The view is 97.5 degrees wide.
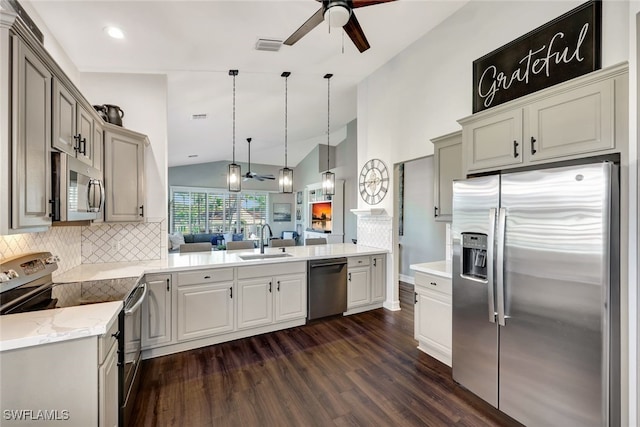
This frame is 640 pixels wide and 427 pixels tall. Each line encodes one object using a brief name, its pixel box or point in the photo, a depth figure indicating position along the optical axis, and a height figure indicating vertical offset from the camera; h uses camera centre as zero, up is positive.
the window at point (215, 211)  8.94 +0.07
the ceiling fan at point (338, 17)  1.77 +1.40
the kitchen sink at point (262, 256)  3.48 -0.55
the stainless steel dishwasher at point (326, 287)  3.56 -0.97
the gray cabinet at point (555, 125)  1.56 +0.59
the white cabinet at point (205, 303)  2.84 -0.94
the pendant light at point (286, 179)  4.20 +0.51
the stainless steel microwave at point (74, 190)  1.66 +0.15
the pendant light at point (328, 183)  4.18 +0.45
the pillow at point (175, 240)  7.29 -0.73
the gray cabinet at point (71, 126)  1.70 +0.60
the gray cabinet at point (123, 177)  2.70 +0.36
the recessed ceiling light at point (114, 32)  2.54 +1.66
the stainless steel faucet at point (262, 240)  3.65 -0.36
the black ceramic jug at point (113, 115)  2.82 +0.99
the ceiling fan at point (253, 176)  6.74 +0.92
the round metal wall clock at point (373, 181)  4.26 +0.51
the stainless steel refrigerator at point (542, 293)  1.50 -0.50
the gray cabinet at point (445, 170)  2.75 +0.45
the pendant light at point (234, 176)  3.80 +0.50
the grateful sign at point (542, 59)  1.95 +1.25
